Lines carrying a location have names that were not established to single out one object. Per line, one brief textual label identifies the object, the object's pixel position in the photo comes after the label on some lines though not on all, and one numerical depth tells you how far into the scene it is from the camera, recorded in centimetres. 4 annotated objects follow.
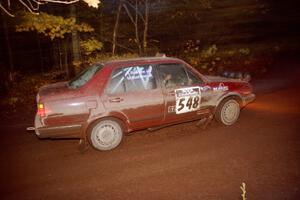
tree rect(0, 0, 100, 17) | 491
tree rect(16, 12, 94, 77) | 1195
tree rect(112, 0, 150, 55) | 1493
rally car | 678
